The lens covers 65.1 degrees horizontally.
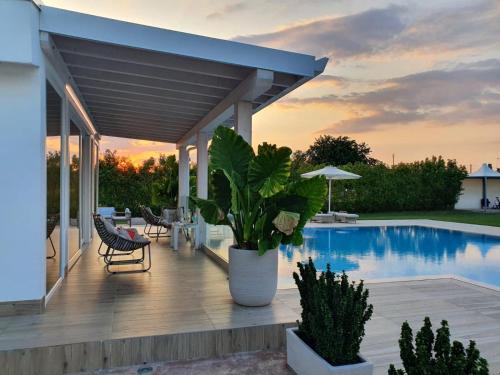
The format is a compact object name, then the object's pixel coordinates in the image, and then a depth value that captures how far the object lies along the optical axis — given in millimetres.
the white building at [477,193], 28828
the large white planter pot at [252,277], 4785
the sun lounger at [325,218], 18641
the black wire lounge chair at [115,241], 6824
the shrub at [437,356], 2186
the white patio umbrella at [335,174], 18878
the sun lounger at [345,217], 18578
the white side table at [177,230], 9412
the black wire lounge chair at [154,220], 10961
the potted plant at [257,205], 4699
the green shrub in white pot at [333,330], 3129
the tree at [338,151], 42112
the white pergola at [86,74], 4289
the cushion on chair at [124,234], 7041
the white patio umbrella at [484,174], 26117
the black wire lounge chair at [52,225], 4977
